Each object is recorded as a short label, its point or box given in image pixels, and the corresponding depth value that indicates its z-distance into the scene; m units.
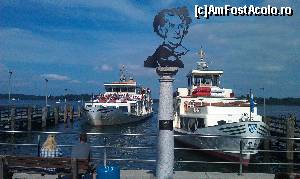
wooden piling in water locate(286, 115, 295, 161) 27.44
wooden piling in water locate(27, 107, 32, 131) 48.53
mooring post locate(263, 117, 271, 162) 29.97
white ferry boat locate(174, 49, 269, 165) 24.62
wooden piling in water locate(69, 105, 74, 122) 70.69
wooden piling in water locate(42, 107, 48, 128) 55.30
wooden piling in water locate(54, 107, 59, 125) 62.12
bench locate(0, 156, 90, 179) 8.91
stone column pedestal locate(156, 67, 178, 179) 9.07
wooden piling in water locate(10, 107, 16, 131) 42.23
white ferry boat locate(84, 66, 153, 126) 60.46
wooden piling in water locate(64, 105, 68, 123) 65.95
